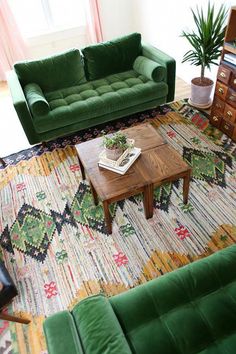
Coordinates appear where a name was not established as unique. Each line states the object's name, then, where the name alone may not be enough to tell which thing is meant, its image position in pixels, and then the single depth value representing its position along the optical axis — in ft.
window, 13.71
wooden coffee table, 6.40
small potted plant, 6.48
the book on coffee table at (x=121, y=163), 6.68
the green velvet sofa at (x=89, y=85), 9.17
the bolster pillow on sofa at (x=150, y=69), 9.78
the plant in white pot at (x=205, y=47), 9.05
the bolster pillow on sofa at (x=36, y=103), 8.80
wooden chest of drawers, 8.43
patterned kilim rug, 6.23
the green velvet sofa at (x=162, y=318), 3.94
